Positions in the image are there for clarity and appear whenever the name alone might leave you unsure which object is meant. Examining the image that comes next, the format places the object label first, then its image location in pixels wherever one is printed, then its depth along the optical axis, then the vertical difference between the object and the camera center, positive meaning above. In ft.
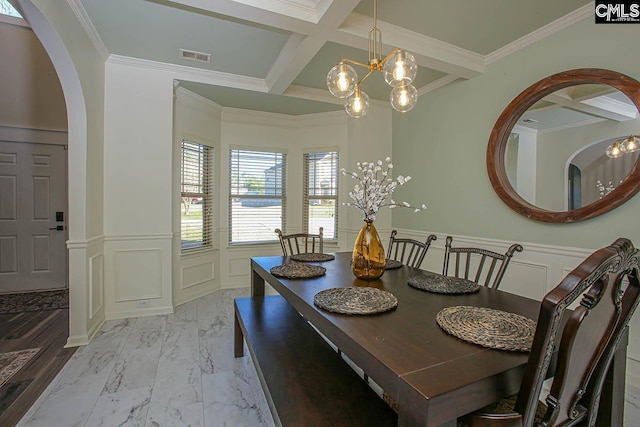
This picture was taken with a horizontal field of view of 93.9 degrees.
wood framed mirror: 7.00 +1.91
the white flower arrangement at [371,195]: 6.12 +0.21
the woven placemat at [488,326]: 3.25 -1.47
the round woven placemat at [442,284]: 5.32 -1.49
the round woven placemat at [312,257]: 8.16 -1.49
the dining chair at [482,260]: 6.11 -1.26
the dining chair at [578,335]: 2.31 -1.11
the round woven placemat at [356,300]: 4.28 -1.48
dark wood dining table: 2.53 -1.54
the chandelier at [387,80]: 5.86 +2.65
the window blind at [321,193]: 15.29 +0.59
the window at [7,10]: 11.60 +7.44
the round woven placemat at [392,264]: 7.44 -1.52
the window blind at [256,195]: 14.98 +0.45
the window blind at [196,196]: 12.81 +0.31
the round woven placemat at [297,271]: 6.24 -1.48
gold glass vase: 6.17 -1.05
